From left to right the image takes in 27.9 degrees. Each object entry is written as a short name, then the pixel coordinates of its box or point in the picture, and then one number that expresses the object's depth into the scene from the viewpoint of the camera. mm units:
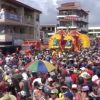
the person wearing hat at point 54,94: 5083
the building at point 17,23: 21065
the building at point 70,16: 44334
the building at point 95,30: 74430
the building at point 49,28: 41863
